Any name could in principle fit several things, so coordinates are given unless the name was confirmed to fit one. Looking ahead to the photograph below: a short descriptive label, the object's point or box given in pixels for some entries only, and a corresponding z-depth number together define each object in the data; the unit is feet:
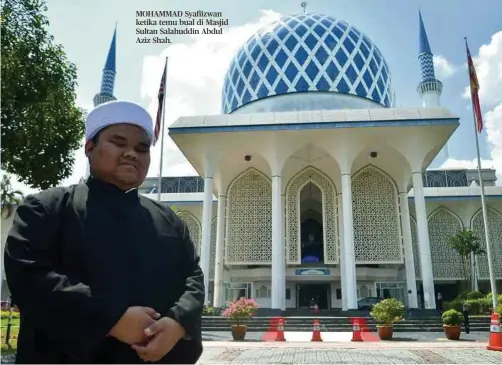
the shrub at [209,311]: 58.53
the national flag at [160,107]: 51.36
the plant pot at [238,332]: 39.03
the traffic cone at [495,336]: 28.66
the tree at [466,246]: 75.72
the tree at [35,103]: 23.39
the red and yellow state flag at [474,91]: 47.34
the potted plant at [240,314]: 39.11
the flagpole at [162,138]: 53.63
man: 4.15
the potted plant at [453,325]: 38.17
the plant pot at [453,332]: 38.11
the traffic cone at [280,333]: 37.35
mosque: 63.67
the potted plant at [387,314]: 38.37
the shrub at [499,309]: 44.51
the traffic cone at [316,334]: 37.24
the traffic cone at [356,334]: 36.29
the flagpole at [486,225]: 47.19
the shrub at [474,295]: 63.52
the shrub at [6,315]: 65.19
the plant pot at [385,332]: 38.27
